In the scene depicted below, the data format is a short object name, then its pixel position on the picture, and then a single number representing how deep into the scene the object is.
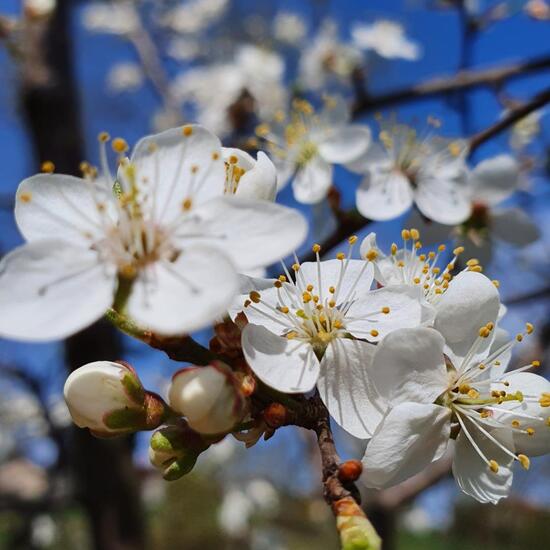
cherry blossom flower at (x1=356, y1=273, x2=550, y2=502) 0.08
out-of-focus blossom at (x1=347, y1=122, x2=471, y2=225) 0.13
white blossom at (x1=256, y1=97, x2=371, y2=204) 0.14
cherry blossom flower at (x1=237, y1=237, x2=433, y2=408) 0.08
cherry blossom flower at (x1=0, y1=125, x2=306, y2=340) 0.07
